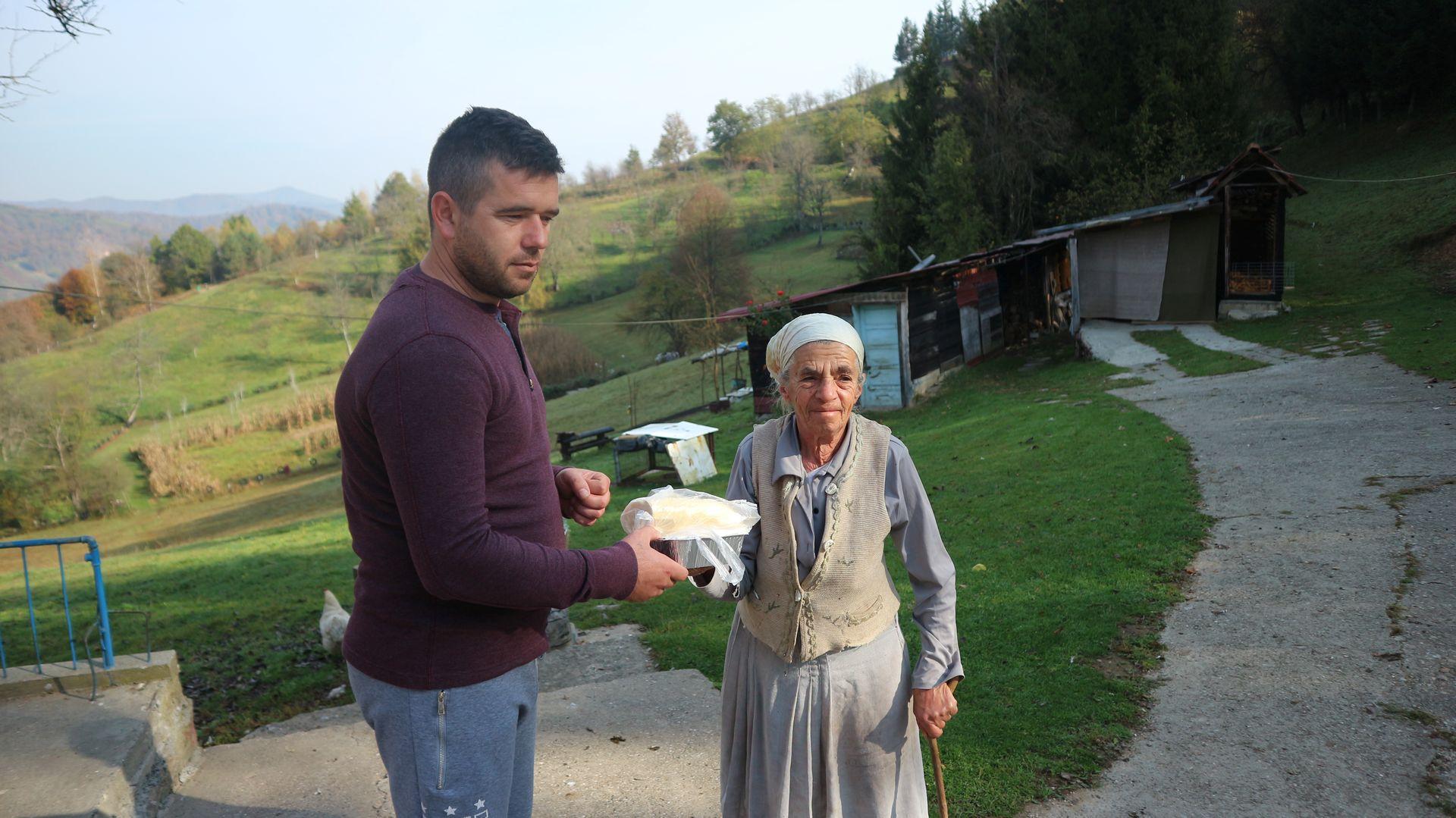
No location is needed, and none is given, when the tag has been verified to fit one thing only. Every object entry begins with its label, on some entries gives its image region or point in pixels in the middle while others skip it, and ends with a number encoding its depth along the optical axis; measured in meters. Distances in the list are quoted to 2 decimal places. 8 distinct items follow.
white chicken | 7.05
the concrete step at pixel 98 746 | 3.76
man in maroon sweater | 1.65
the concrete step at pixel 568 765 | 4.14
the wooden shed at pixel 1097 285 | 20.28
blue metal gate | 4.77
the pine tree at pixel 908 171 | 37.34
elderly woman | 2.61
